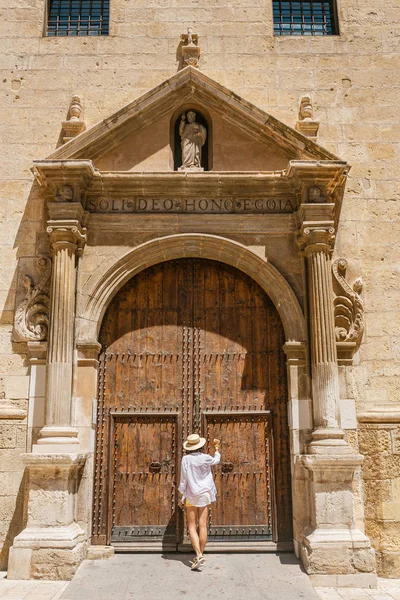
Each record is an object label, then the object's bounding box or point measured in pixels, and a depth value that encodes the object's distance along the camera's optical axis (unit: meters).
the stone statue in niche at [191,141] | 7.35
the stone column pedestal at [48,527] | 5.88
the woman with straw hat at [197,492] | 6.02
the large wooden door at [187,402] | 6.78
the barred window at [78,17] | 8.42
